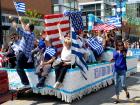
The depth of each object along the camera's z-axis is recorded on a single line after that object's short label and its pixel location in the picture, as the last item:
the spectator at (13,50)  11.86
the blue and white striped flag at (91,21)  18.20
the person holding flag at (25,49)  10.94
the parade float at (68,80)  10.88
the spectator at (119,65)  10.78
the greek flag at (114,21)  19.08
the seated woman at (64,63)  10.78
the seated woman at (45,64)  11.02
